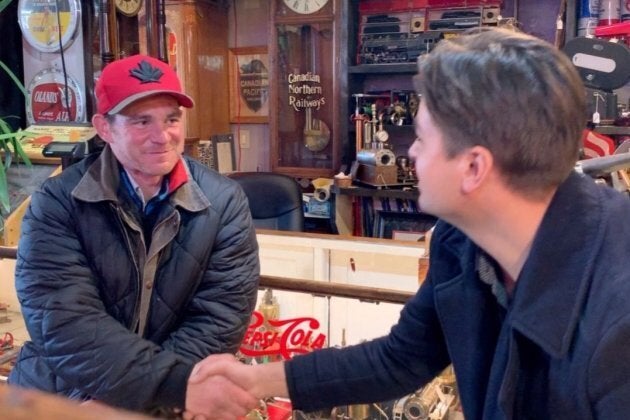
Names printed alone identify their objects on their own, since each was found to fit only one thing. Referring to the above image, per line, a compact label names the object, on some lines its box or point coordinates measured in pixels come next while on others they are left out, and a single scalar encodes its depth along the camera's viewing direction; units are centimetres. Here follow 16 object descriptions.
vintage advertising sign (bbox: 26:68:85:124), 406
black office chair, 377
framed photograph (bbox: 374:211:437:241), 475
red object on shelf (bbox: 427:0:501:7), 450
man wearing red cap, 168
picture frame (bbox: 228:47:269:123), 546
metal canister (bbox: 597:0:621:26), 418
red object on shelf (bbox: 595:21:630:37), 319
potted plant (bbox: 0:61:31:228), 199
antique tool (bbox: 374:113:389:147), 458
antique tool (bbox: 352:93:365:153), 475
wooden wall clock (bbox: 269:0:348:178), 486
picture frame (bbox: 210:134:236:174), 538
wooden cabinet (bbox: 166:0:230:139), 502
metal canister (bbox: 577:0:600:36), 415
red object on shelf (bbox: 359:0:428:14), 469
